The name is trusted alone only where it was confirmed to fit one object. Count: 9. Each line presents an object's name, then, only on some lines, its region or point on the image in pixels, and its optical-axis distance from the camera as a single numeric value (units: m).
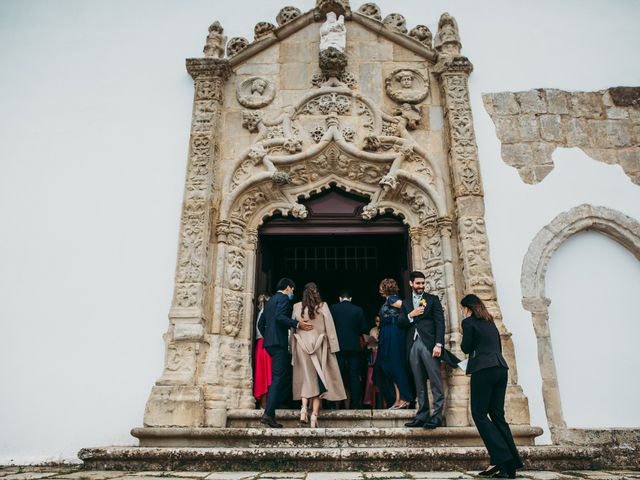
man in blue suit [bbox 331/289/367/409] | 5.34
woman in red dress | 5.25
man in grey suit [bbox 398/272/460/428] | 4.42
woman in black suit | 3.31
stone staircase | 3.62
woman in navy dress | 4.96
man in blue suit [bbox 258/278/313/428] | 4.56
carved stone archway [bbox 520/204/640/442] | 4.99
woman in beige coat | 4.70
